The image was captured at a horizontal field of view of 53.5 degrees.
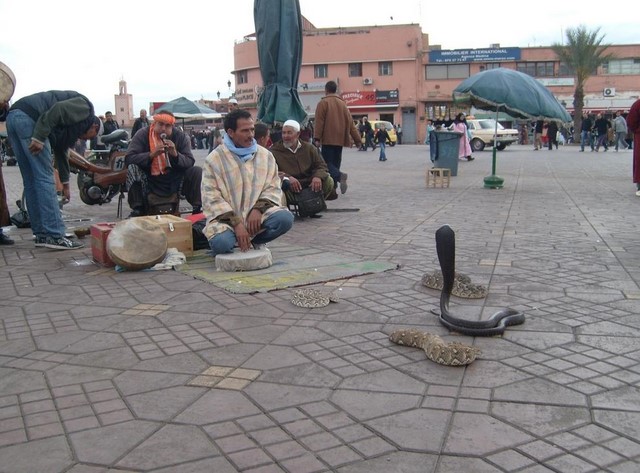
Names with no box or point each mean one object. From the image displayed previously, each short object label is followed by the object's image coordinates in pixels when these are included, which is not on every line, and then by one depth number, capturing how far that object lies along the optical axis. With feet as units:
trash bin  49.62
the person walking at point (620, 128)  95.50
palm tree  140.97
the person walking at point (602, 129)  98.58
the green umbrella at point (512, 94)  36.68
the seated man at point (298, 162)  26.55
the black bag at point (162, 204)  24.73
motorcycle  28.84
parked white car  105.70
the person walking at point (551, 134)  111.50
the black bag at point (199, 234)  20.53
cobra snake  11.38
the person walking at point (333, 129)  33.09
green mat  16.03
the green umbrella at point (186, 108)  70.69
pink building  177.06
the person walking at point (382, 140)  78.69
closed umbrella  29.45
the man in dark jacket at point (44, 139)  20.94
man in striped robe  17.81
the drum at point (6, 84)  20.97
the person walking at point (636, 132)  34.30
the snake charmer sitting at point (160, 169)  23.77
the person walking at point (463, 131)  62.23
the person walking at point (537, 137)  111.04
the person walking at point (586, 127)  109.19
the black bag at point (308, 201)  26.81
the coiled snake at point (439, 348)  10.53
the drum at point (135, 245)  17.79
